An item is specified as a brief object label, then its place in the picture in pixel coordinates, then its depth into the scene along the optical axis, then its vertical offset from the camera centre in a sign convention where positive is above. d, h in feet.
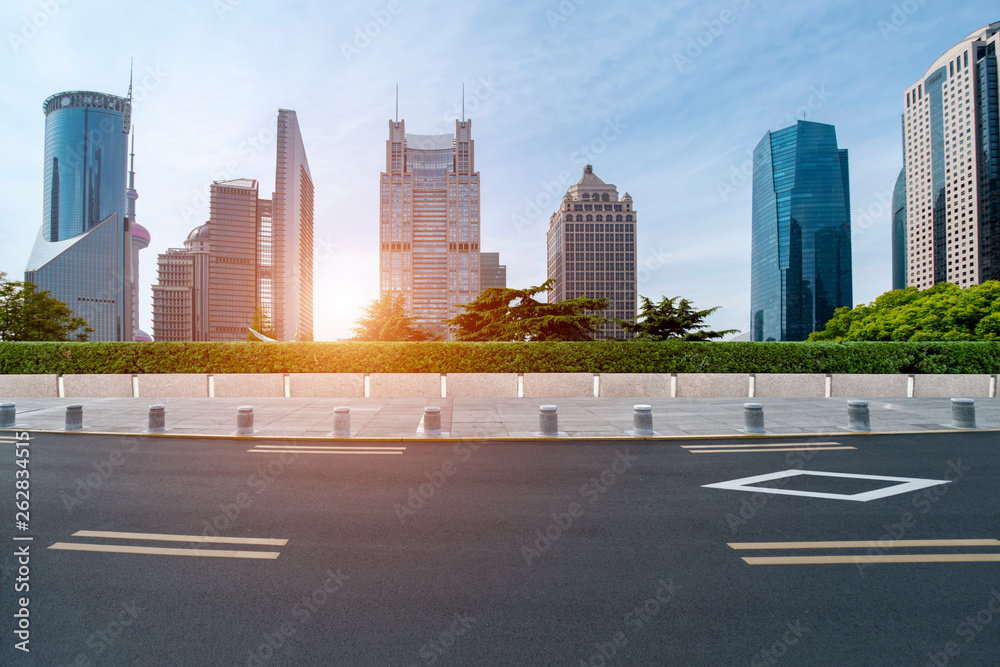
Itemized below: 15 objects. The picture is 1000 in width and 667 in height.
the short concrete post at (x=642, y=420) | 34.32 -5.83
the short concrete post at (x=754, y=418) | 34.85 -5.76
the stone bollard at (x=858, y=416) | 35.58 -5.78
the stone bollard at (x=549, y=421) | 34.17 -5.87
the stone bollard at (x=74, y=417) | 35.42 -5.78
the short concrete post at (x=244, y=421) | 34.35 -5.89
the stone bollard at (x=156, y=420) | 35.14 -5.93
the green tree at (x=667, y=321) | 85.25 +4.55
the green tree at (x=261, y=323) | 303.27 +15.46
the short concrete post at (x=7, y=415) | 36.50 -5.74
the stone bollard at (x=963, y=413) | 36.58 -5.70
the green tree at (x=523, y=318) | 84.94 +5.30
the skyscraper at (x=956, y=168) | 397.80 +172.66
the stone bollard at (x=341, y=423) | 33.42 -5.88
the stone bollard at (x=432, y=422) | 33.91 -5.88
